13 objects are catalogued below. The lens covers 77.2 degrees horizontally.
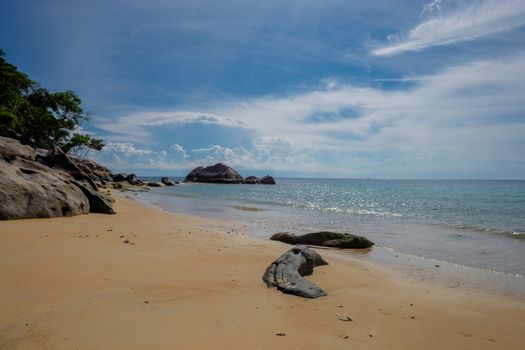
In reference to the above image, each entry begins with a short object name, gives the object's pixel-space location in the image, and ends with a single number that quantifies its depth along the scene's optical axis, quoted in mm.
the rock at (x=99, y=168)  60544
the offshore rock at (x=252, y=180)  121688
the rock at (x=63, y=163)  23656
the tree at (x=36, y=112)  37375
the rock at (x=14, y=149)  18642
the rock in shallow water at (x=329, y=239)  12216
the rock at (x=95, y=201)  14832
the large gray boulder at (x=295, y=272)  5633
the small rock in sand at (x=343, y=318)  4668
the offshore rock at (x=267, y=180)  122625
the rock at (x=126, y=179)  65938
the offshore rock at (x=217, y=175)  118400
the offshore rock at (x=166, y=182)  84256
